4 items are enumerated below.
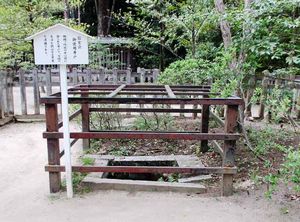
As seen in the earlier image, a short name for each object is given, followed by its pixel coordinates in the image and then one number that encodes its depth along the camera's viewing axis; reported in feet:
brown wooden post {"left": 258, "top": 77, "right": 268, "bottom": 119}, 23.51
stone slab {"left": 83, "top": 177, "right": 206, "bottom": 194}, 11.89
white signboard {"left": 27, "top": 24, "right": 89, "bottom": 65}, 10.36
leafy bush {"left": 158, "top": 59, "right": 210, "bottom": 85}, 19.07
